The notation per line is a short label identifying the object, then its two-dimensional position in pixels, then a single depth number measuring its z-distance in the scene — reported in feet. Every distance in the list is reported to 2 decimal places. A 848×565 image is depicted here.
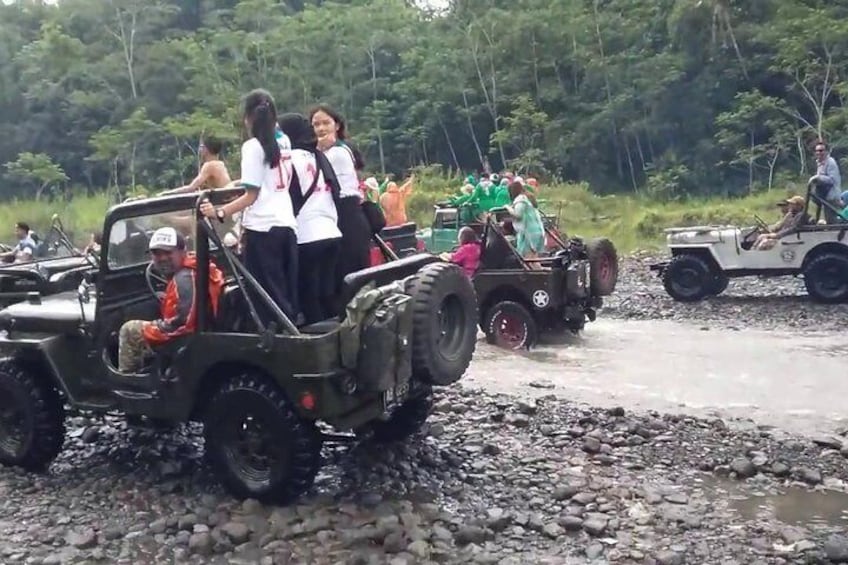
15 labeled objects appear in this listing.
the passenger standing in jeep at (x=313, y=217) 21.81
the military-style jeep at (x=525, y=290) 42.09
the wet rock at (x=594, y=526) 19.65
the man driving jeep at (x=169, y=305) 20.62
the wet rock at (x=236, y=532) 19.07
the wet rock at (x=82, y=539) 19.29
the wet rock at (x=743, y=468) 23.22
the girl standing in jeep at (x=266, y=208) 20.40
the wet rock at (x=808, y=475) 22.95
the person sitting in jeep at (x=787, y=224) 52.85
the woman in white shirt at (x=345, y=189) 22.70
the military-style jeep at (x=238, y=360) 19.25
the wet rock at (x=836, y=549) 18.45
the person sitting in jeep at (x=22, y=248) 47.83
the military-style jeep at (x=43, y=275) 25.68
